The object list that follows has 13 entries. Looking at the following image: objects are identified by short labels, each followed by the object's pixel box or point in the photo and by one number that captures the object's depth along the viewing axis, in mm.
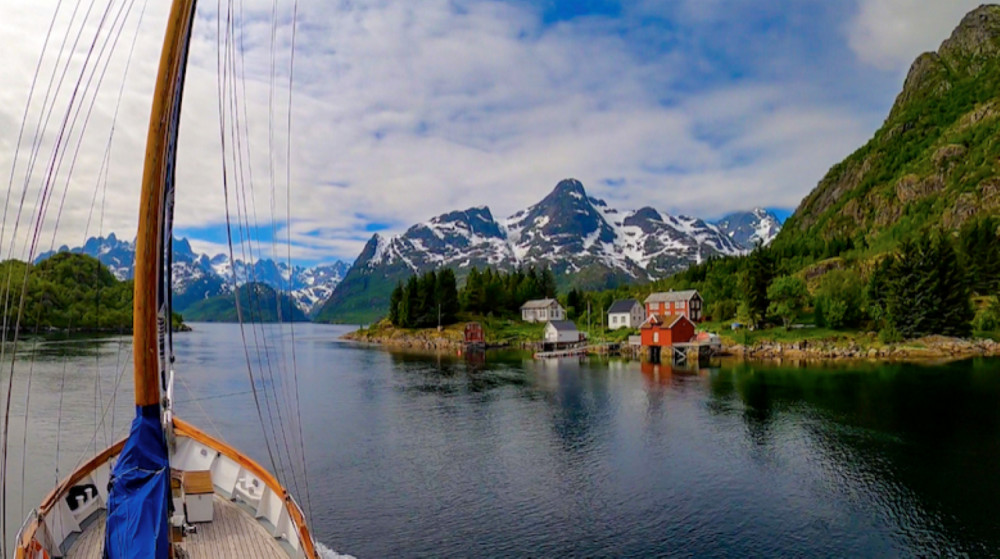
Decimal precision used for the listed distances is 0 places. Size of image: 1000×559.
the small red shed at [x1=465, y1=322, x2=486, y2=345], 127000
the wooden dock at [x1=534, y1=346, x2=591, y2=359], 101875
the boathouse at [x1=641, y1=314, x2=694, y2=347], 97562
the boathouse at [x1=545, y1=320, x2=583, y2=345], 117125
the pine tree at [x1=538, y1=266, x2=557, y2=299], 174375
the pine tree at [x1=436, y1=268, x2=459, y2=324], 143625
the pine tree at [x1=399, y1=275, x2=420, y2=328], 144875
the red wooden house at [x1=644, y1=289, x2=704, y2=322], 127062
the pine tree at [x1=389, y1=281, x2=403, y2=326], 156700
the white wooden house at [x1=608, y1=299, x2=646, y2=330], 134125
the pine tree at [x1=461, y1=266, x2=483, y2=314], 155500
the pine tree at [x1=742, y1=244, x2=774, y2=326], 104062
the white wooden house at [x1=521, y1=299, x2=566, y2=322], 150125
